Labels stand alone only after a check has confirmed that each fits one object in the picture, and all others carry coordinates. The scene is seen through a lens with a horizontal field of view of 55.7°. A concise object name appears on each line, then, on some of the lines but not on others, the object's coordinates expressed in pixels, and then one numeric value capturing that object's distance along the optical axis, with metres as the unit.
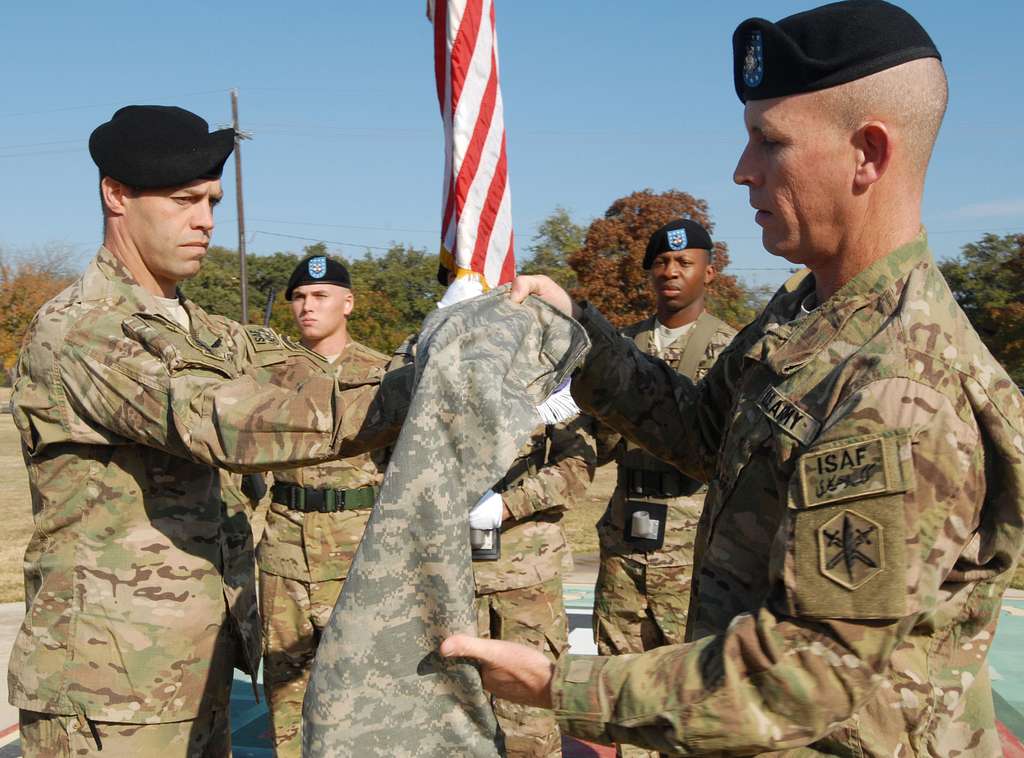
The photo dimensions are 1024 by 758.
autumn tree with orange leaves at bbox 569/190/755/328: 16.52
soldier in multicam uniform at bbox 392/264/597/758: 4.51
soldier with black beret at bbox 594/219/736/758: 4.94
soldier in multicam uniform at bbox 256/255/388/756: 4.78
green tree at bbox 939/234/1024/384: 21.31
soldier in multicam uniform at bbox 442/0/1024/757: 1.60
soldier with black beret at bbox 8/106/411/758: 2.46
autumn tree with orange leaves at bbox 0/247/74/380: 33.97
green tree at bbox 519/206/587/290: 28.66
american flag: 3.33
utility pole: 28.23
